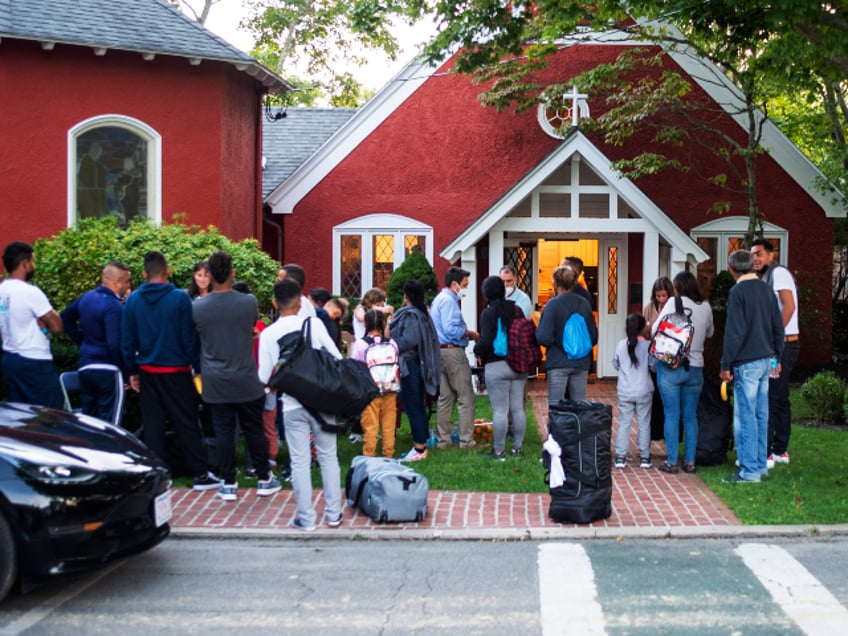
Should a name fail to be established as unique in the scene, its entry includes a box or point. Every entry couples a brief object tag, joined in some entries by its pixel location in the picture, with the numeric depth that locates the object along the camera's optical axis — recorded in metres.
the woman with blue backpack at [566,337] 9.55
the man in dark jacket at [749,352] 8.77
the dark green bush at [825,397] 12.68
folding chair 8.62
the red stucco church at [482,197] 17.25
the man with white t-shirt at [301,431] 7.32
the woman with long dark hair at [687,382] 9.37
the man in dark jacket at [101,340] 8.66
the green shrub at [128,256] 11.74
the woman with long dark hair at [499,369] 9.83
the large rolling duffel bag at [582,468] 7.61
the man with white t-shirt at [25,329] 8.33
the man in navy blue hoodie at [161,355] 8.33
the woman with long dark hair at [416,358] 9.91
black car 5.47
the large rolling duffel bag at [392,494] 7.59
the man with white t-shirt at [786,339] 9.51
